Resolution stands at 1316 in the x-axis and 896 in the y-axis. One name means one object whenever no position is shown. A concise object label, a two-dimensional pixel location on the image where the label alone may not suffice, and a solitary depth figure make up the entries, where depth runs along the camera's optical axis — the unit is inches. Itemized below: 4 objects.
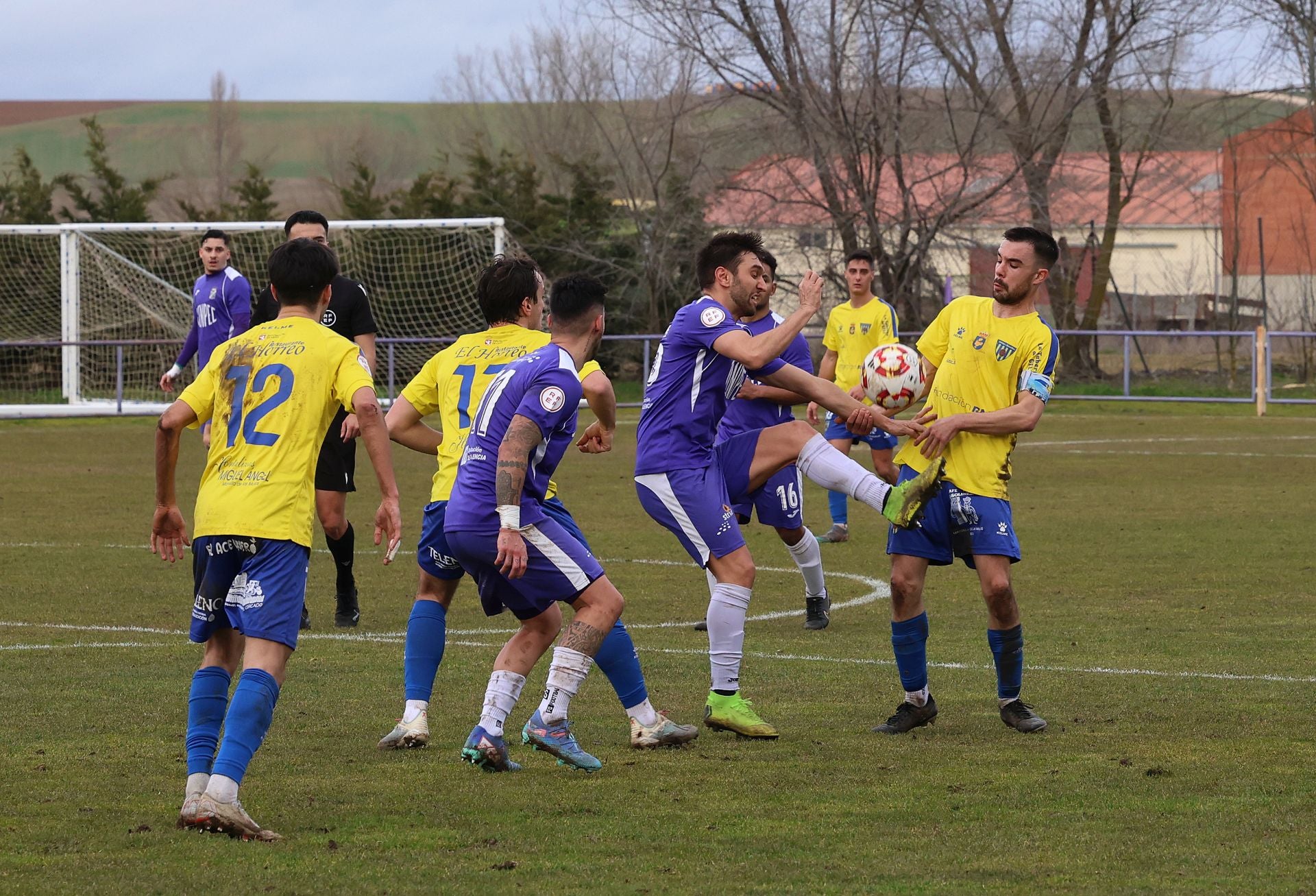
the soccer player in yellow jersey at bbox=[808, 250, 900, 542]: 1159.0
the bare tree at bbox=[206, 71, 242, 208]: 5472.4
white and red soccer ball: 595.2
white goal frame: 2070.6
